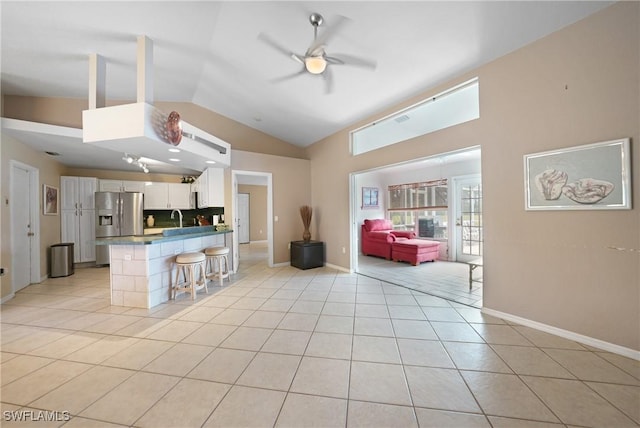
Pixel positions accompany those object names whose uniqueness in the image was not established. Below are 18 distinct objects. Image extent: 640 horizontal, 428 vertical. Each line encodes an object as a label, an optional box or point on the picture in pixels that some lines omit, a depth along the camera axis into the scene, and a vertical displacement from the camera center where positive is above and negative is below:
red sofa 6.17 -0.60
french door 5.68 -0.12
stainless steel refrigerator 5.54 +0.02
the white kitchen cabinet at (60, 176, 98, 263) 5.24 +0.08
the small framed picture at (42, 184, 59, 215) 4.55 +0.36
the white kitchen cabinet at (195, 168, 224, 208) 4.77 +0.58
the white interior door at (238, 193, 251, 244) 8.84 -0.06
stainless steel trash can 4.68 -0.84
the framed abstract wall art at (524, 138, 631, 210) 1.97 +0.31
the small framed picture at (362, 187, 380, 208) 7.19 +0.51
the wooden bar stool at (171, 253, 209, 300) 3.39 -0.81
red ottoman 5.51 -0.88
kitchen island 3.12 -0.72
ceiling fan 2.30 +1.89
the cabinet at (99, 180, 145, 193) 5.83 +0.77
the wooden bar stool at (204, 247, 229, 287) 3.98 -0.89
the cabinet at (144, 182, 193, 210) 6.20 +0.53
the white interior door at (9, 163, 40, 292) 3.66 -0.14
